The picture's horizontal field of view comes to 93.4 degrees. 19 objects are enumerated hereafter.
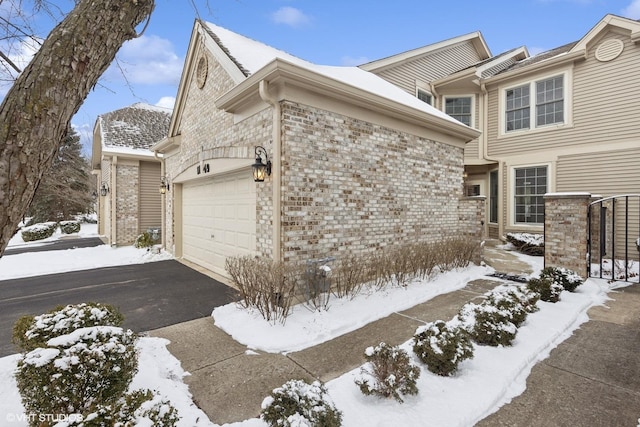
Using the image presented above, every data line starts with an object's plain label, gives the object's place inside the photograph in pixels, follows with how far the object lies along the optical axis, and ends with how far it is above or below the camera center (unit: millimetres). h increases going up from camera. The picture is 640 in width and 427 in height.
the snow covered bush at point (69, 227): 19244 -1190
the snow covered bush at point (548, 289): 5070 -1345
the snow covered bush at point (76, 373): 2082 -1182
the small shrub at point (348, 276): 5281 -1190
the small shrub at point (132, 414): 1673 -1198
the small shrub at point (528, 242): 9666 -1072
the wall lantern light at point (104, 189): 14223 +939
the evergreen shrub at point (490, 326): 3559 -1382
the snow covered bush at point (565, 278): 5551 -1242
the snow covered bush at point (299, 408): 1987 -1360
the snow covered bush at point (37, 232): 15836 -1260
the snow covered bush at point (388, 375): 2604 -1467
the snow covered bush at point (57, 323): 2600 -1055
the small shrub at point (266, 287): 4336 -1152
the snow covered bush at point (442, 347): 2970 -1396
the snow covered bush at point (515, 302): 3928 -1260
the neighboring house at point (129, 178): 12375 +1335
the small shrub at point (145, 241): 11445 -1212
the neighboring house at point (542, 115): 9078 +3298
